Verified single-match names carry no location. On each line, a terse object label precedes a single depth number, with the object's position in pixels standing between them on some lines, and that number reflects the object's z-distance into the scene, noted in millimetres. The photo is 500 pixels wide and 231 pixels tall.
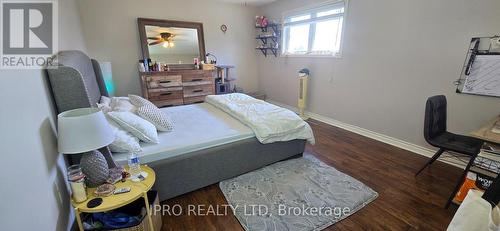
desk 1504
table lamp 1113
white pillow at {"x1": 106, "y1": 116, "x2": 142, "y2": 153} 1579
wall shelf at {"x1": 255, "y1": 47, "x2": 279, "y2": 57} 4656
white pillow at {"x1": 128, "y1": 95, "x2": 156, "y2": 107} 2154
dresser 3680
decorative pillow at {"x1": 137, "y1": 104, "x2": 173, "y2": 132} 1979
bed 1327
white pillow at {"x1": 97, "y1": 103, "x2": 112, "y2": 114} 1922
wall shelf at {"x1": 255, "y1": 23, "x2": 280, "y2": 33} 4490
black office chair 1873
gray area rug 1607
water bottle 1423
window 3369
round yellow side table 1140
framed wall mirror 3845
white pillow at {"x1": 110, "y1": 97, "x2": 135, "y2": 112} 2042
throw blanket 2102
